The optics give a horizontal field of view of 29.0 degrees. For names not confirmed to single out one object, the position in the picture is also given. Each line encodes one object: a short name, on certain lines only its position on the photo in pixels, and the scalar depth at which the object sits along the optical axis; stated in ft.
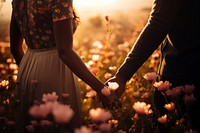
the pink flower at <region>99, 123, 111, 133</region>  5.65
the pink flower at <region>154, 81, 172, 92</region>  7.62
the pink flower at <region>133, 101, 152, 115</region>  7.14
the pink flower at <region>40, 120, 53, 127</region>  6.52
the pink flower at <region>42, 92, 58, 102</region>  6.19
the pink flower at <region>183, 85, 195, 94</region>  7.22
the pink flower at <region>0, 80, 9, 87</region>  8.66
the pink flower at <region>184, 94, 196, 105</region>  7.16
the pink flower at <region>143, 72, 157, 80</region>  8.84
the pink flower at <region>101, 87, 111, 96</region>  7.50
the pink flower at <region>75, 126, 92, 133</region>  4.61
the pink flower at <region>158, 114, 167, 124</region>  7.28
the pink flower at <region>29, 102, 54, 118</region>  5.53
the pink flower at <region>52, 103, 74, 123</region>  5.23
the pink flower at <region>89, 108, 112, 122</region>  5.65
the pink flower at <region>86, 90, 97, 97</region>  8.97
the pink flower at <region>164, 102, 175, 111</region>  7.27
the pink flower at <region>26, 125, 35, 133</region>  7.00
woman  7.29
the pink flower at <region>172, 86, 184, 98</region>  7.30
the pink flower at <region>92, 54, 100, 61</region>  14.06
